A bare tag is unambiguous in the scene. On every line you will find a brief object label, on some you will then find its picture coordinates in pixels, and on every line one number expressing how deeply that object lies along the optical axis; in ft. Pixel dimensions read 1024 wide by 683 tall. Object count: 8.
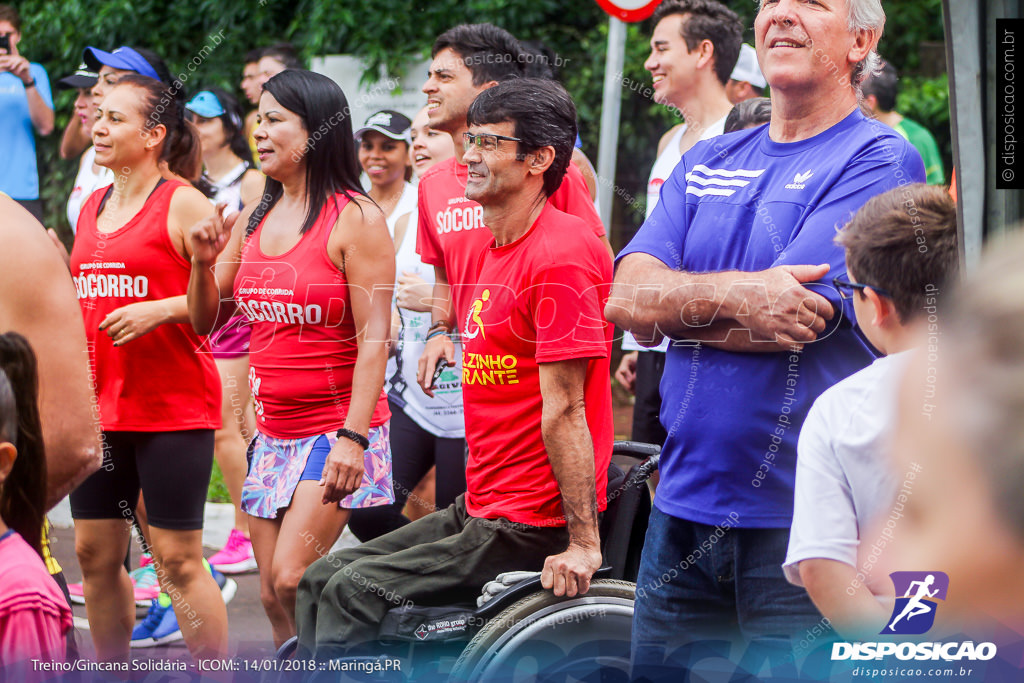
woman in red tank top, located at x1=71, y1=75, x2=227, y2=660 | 23.41
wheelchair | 16.75
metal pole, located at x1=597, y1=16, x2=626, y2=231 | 29.58
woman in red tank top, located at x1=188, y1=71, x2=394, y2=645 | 21.62
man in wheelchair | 17.39
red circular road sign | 26.91
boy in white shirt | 10.71
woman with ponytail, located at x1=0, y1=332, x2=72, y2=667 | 11.79
